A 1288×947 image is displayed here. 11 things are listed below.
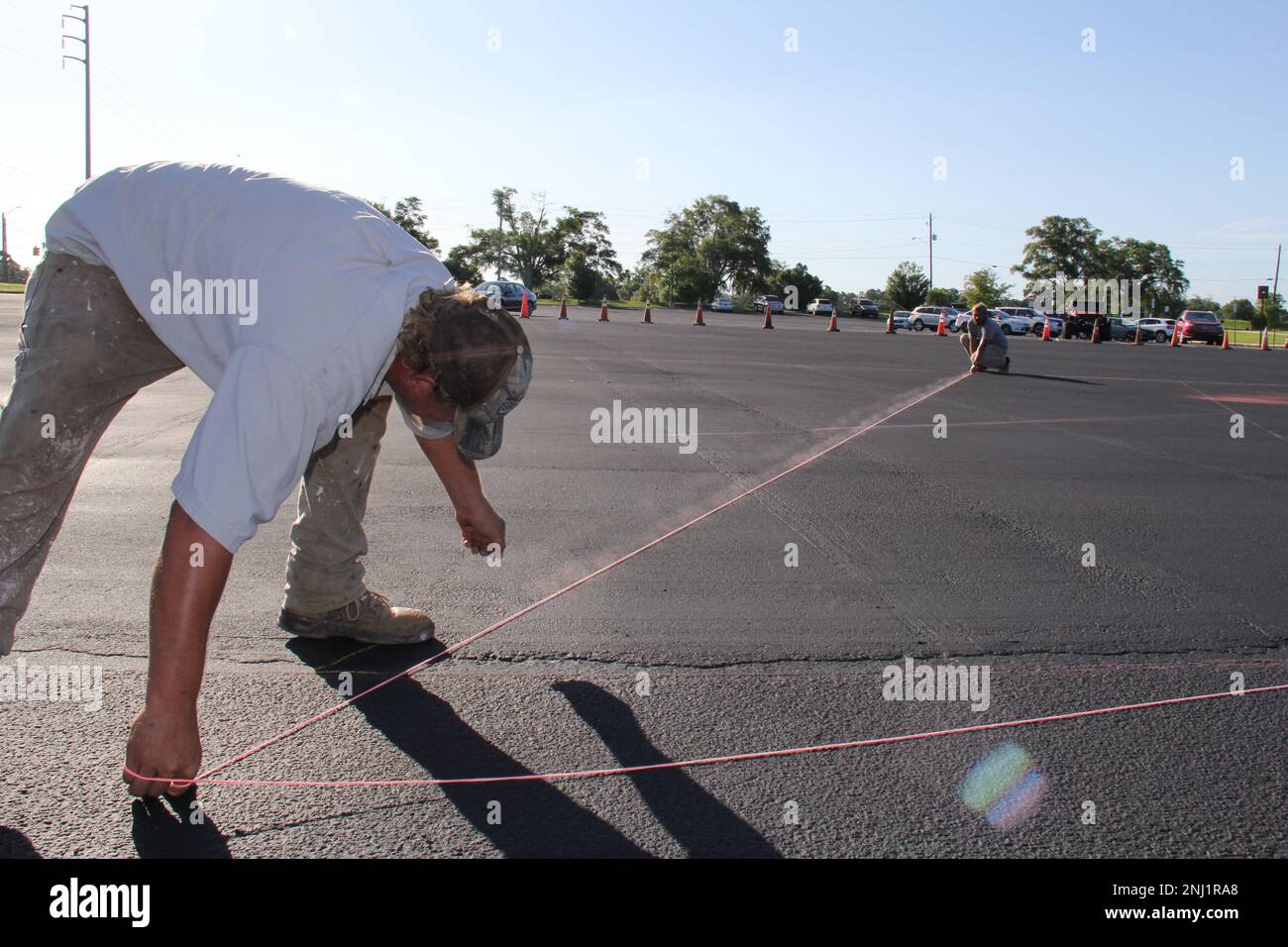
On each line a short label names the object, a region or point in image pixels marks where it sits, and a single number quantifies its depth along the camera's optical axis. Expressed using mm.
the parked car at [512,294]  42062
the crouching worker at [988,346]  18828
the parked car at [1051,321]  49688
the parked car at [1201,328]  44031
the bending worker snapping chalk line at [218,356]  2293
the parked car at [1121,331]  50656
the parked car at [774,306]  70188
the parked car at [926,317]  55562
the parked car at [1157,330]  50156
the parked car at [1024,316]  50688
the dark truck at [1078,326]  47062
